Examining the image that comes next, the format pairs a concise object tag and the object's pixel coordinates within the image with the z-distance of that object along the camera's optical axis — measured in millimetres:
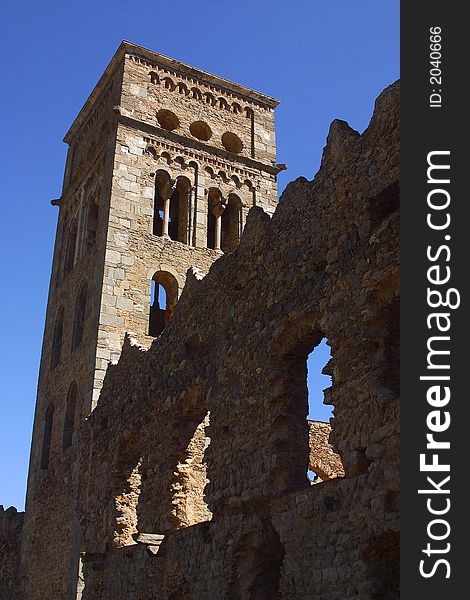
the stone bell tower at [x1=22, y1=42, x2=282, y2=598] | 16891
